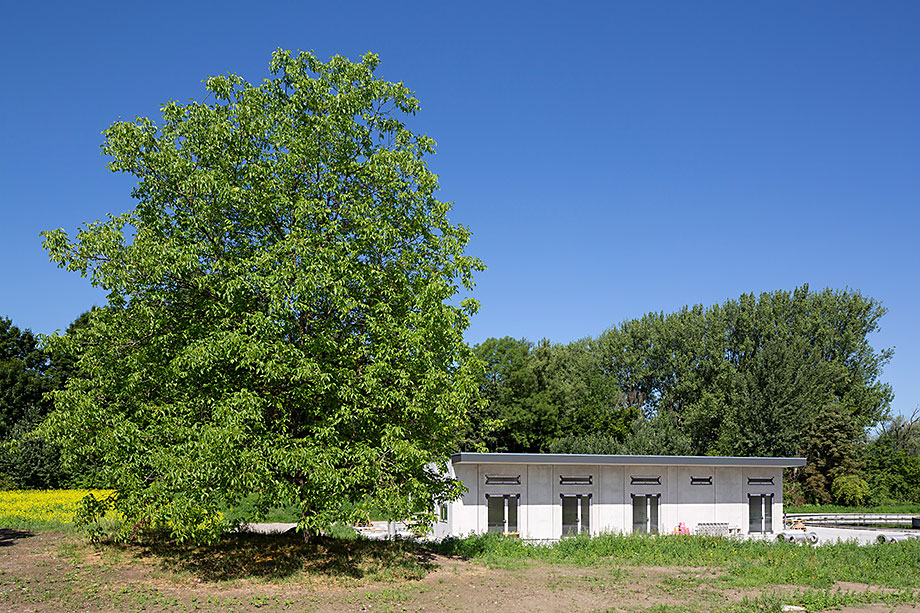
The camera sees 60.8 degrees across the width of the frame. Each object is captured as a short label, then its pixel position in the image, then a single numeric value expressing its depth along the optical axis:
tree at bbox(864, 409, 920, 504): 56.03
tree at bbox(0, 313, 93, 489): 43.00
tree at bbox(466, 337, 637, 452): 61.62
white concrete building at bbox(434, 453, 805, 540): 28.80
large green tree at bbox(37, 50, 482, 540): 15.50
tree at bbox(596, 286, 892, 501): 53.78
